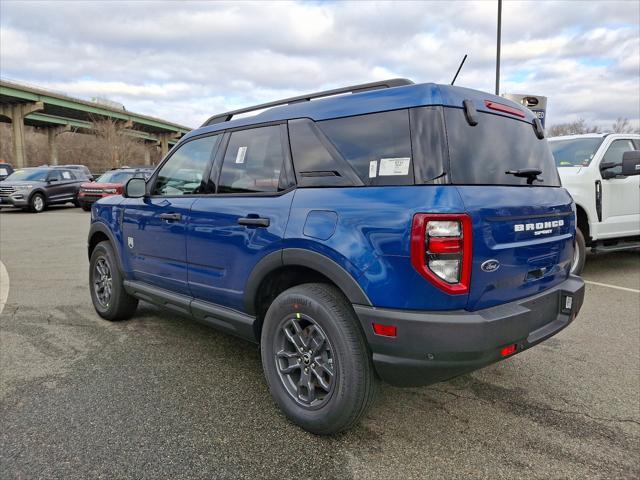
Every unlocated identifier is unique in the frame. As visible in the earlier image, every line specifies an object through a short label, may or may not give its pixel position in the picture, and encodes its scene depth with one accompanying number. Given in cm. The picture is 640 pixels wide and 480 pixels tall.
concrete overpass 5416
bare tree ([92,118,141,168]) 6197
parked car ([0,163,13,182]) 2414
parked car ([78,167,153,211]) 1712
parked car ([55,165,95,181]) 2027
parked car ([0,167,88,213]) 1730
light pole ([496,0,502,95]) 1277
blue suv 220
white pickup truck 627
